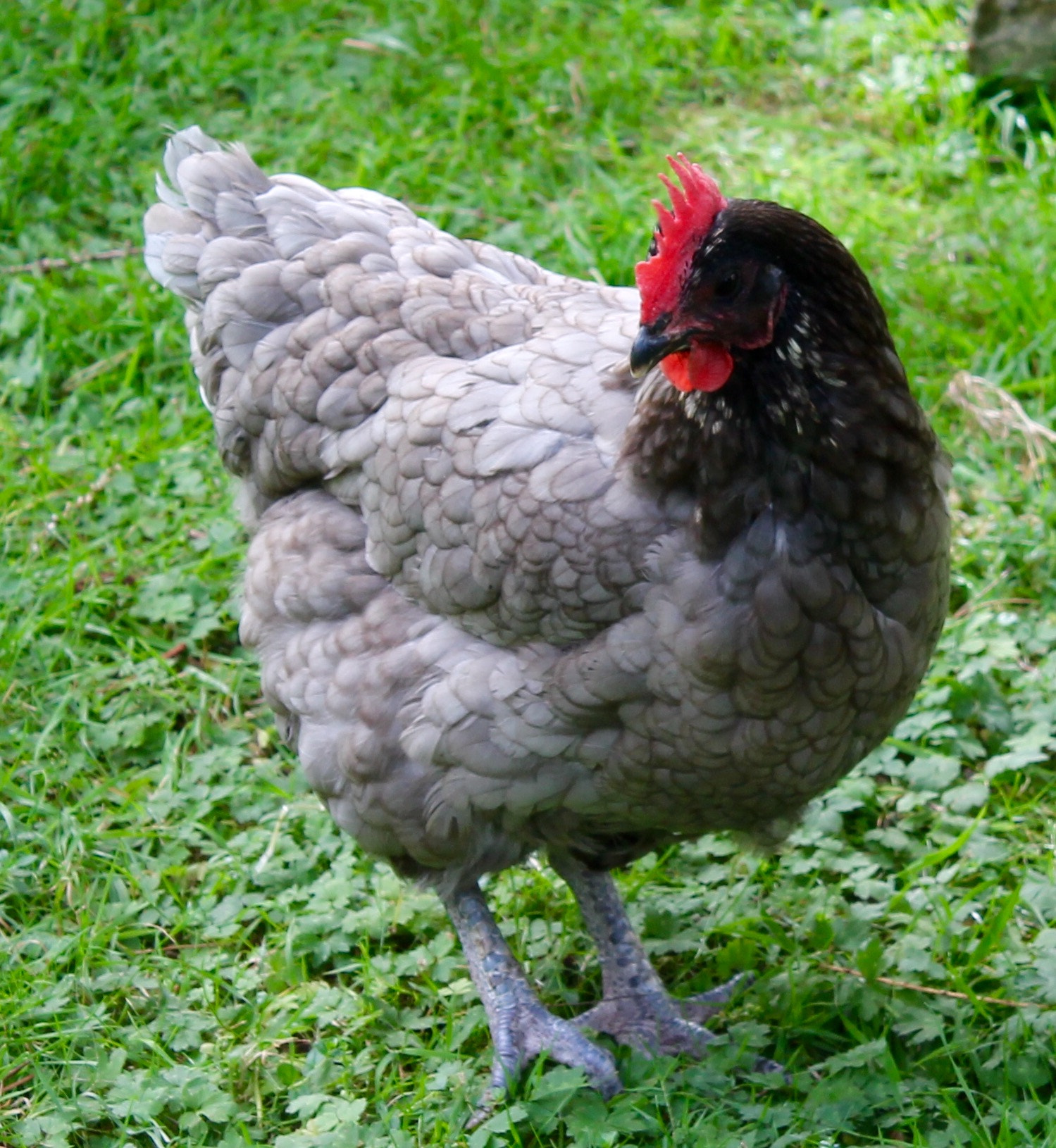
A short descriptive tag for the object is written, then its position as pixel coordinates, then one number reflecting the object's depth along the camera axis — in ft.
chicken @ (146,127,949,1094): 9.44
